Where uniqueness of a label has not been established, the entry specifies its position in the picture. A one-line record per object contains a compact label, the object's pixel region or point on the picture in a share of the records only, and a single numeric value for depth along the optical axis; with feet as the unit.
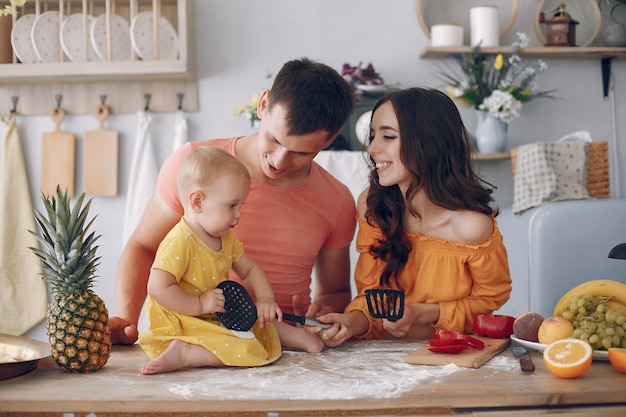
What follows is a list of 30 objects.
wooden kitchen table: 3.84
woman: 6.29
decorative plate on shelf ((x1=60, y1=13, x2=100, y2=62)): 11.30
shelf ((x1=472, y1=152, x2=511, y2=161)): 11.43
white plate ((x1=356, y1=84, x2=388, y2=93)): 11.24
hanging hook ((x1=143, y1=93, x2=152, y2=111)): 12.03
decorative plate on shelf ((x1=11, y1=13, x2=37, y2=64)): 11.41
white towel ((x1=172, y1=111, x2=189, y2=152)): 11.85
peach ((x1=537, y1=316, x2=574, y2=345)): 4.88
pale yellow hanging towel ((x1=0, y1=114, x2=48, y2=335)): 11.91
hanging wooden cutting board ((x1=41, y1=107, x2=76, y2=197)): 11.98
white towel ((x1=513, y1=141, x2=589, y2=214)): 10.06
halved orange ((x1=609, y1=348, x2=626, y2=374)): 4.30
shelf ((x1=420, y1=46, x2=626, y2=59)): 11.53
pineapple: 4.44
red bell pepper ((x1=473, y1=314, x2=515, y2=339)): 5.40
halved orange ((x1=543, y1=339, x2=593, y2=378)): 4.18
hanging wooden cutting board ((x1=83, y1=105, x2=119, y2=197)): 11.98
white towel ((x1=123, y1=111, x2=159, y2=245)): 11.65
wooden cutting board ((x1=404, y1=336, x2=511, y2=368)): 4.56
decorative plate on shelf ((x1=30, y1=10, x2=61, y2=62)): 11.30
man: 5.80
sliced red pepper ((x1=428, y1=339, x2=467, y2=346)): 4.89
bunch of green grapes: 4.68
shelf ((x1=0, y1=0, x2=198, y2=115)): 11.51
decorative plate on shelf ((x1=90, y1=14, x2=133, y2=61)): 11.25
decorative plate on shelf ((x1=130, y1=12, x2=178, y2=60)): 11.25
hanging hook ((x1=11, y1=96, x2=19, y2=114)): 12.14
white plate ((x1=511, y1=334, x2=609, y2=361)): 4.63
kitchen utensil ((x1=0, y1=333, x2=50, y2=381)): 4.36
